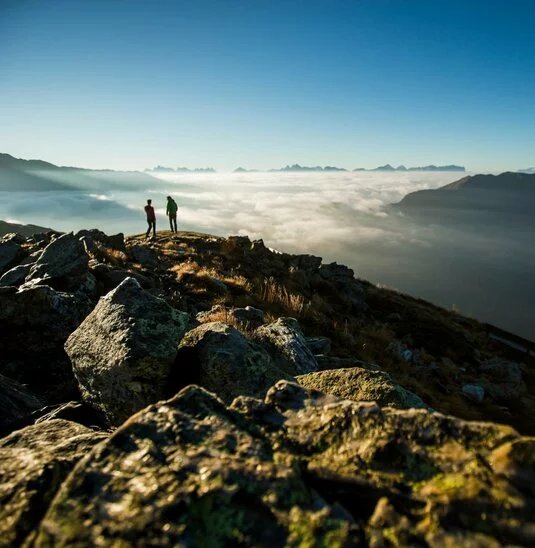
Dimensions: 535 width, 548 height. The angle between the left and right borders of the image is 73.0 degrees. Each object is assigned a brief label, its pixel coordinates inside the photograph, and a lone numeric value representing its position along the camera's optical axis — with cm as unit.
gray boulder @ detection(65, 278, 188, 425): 555
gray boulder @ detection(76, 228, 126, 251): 2833
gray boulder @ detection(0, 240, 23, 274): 2231
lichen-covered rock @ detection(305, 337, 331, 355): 1183
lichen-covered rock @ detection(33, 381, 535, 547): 210
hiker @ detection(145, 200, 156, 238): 3494
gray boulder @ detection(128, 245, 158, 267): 2366
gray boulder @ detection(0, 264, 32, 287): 1591
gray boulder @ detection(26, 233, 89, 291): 1358
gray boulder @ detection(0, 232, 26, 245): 2624
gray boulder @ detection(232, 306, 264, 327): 1135
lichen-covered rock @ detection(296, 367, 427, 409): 597
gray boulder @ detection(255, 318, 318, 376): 819
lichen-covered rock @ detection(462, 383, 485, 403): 1805
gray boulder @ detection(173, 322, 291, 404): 589
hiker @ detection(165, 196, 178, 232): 3647
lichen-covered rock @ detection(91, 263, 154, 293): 1536
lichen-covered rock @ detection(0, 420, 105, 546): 241
